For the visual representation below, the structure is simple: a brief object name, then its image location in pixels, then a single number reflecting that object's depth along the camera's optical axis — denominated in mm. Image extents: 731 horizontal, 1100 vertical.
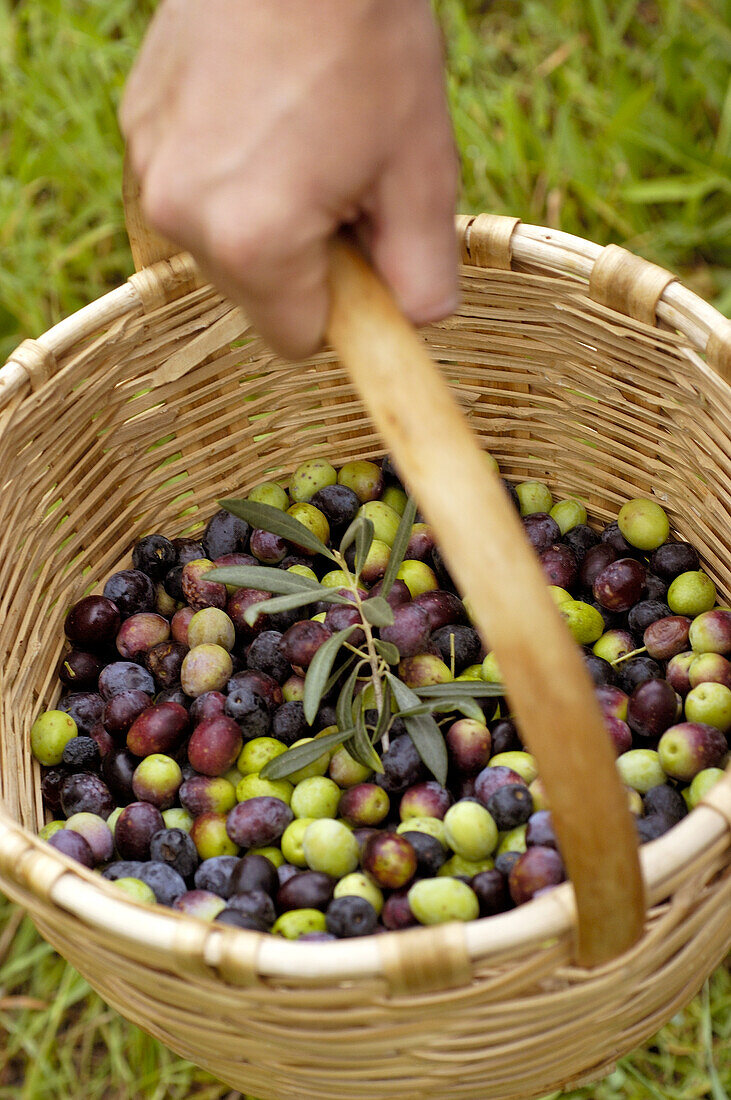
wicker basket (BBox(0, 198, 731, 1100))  795
